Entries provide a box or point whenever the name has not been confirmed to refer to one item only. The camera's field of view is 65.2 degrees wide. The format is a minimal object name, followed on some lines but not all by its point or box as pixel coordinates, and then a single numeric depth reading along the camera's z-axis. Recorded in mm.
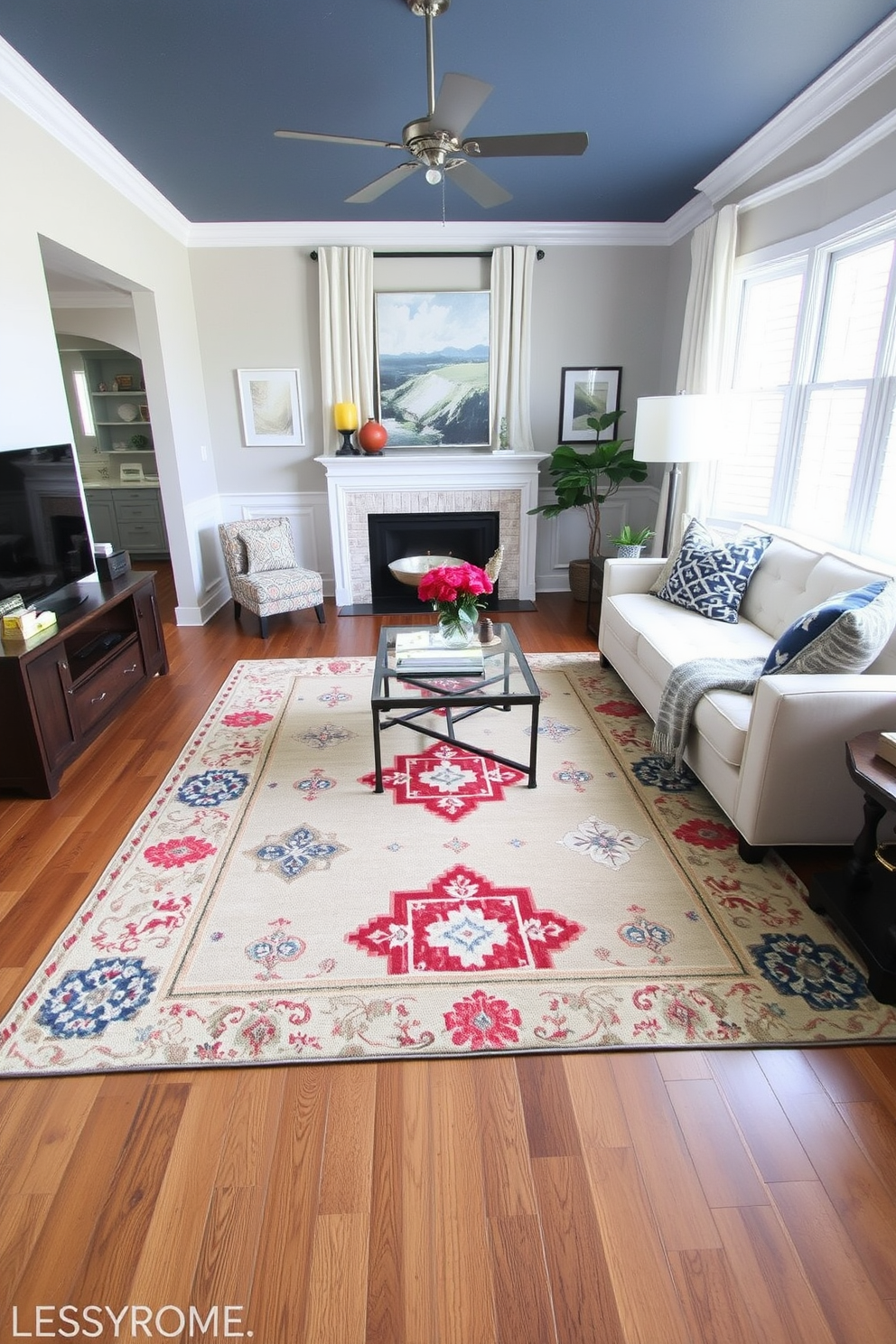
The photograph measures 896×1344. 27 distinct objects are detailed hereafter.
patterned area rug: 1847
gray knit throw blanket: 2752
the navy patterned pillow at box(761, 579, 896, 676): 2309
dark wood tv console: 2820
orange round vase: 5348
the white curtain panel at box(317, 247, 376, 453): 5137
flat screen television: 3004
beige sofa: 2236
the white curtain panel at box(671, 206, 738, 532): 4160
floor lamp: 3889
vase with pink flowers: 3062
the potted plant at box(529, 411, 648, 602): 5066
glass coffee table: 2840
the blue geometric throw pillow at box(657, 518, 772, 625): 3629
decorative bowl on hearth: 5273
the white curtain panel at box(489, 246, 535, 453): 5199
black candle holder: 5445
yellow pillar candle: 5324
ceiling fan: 2266
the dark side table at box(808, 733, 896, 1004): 1896
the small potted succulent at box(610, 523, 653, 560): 4539
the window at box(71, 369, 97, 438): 7023
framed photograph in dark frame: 5566
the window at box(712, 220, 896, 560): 3109
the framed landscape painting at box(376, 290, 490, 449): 5289
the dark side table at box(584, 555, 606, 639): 4734
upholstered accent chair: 4969
